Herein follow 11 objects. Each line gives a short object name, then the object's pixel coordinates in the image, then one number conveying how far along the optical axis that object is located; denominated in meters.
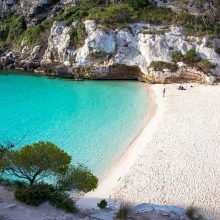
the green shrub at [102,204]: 13.02
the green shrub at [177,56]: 37.06
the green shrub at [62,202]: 11.94
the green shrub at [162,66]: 36.53
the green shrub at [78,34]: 40.60
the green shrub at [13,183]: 13.81
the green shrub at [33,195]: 11.84
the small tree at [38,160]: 12.27
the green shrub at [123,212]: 11.85
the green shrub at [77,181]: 12.54
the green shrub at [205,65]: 36.00
